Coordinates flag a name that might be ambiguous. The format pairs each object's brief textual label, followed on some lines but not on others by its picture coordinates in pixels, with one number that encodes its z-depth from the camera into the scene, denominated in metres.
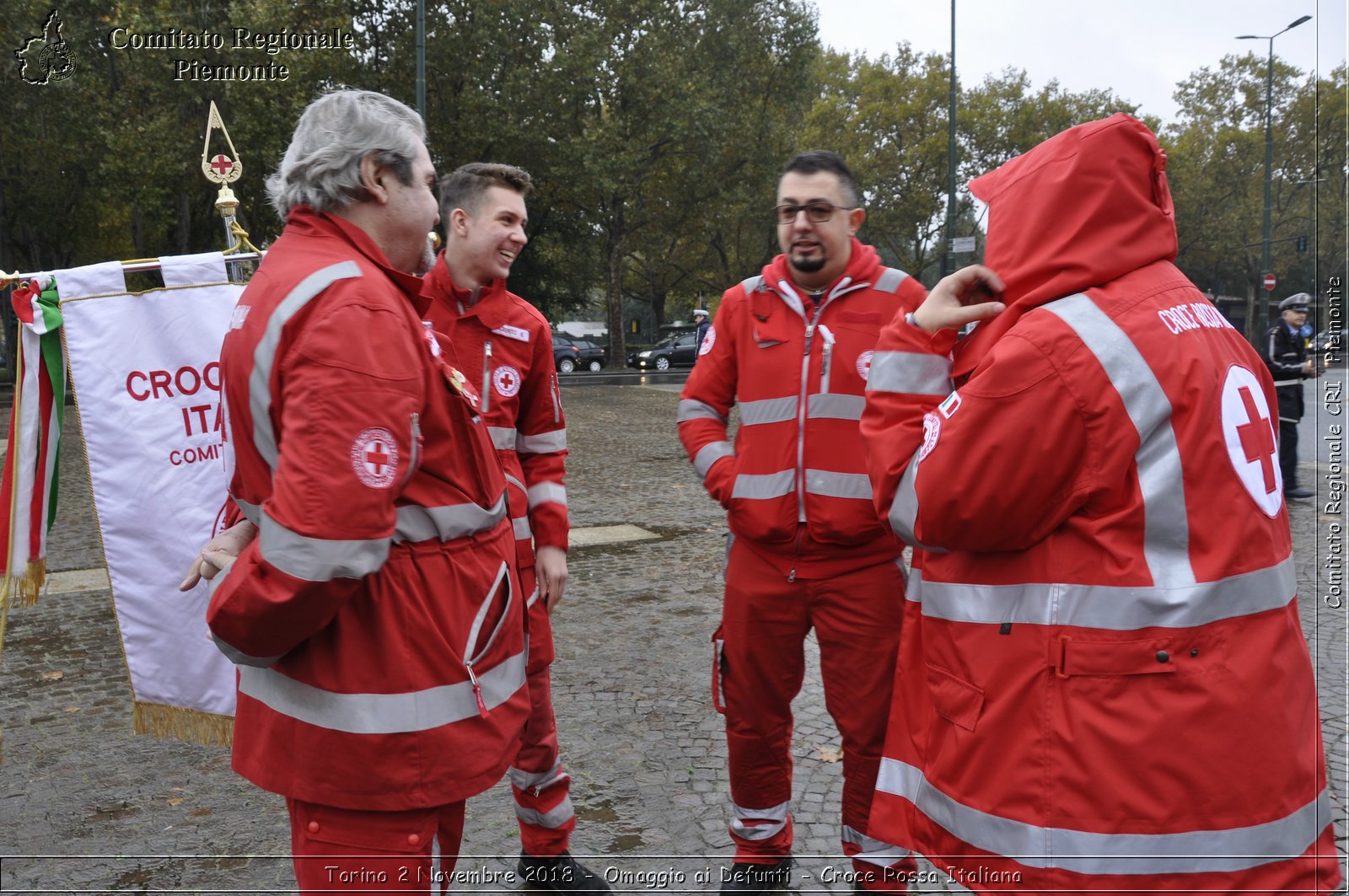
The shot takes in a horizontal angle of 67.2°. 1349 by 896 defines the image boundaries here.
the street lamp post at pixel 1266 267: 29.77
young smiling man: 3.18
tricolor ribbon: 3.11
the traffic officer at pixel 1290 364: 9.29
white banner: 3.27
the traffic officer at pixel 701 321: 21.75
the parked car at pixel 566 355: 36.00
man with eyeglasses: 2.98
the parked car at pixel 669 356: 37.53
